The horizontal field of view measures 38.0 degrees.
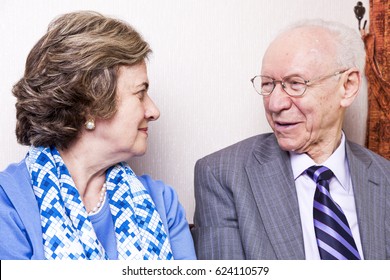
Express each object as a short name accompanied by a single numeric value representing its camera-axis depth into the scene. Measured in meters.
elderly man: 1.71
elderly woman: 1.48
